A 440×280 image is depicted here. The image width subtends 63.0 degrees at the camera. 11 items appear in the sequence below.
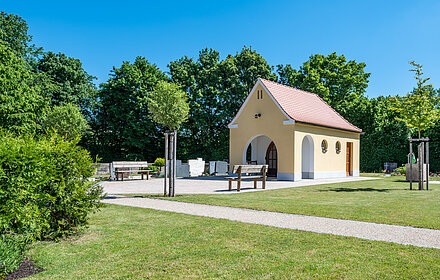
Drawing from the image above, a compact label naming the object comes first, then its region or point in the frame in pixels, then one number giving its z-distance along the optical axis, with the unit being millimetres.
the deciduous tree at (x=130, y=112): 34219
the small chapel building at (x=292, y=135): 20078
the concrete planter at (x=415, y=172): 16995
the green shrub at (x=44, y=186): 4680
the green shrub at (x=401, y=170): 24891
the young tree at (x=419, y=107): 14727
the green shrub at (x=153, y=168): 24352
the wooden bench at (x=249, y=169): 13848
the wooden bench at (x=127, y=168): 20431
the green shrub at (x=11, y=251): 4172
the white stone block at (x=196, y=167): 25469
